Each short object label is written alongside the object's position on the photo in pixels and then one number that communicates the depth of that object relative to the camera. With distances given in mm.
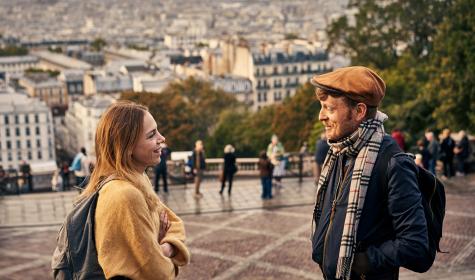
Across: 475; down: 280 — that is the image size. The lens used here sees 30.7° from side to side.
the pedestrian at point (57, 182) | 20000
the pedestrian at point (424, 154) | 17375
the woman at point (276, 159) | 18189
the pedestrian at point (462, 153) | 18094
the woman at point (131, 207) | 4215
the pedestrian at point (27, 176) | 20234
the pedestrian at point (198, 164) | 17109
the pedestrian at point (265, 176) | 16594
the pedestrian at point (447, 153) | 17672
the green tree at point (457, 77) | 26547
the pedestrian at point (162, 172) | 17266
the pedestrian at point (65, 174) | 20438
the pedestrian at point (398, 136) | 16859
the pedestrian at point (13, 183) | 19016
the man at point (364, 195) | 4629
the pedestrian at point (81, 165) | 16516
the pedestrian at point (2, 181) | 18750
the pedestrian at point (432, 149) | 17375
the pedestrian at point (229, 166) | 17127
